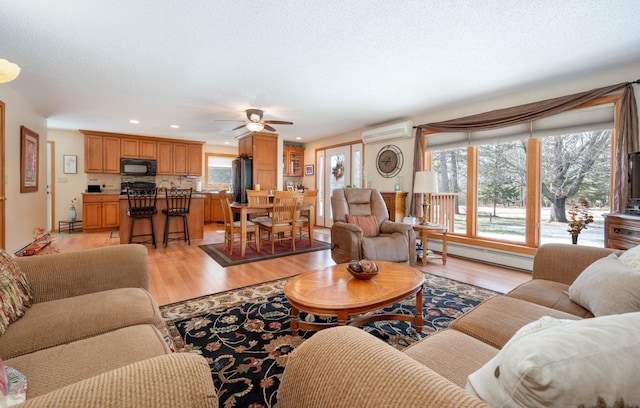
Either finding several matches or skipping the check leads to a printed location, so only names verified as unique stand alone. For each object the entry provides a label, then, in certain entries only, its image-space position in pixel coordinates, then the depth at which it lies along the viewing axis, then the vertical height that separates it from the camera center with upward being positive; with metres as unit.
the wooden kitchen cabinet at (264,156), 5.81 +0.97
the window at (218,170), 7.85 +0.90
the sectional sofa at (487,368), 0.42 -0.35
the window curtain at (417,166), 4.45 +0.59
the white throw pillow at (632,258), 1.26 -0.27
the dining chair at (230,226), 4.08 -0.40
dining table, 3.99 -0.15
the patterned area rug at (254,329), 1.42 -0.91
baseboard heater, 3.45 -0.74
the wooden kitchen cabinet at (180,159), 6.96 +1.06
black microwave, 6.38 +0.79
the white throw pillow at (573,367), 0.41 -0.26
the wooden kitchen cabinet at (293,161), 7.39 +1.10
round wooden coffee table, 1.54 -0.57
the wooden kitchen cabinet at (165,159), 6.77 +1.03
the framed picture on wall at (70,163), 6.08 +0.82
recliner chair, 2.94 -0.39
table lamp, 3.75 +0.26
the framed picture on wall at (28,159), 3.81 +0.59
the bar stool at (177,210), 4.66 -0.17
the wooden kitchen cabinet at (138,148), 6.36 +1.23
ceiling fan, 4.13 +1.22
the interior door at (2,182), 3.21 +0.20
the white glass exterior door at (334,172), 6.20 +0.70
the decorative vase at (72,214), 5.97 -0.32
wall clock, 4.99 +0.77
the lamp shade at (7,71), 1.86 +0.88
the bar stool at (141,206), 4.39 -0.10
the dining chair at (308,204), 4.58 -0.05
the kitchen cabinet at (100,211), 5.85 -0.25
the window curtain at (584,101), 2.64 +1.04
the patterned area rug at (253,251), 3.76 -0.78
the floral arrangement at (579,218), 2.88 -0.17
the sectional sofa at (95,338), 0.56 -0.49
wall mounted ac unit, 4.66 +1.25
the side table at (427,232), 3.63 -0.42
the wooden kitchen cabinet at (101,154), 6.00 +1.03
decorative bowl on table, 1.89 -0.48
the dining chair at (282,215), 4.08 -0.22
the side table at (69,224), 5.99 -0.56
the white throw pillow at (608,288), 1.04 -0.36
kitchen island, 4.51 -0.38
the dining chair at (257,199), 4.15 +0.03
